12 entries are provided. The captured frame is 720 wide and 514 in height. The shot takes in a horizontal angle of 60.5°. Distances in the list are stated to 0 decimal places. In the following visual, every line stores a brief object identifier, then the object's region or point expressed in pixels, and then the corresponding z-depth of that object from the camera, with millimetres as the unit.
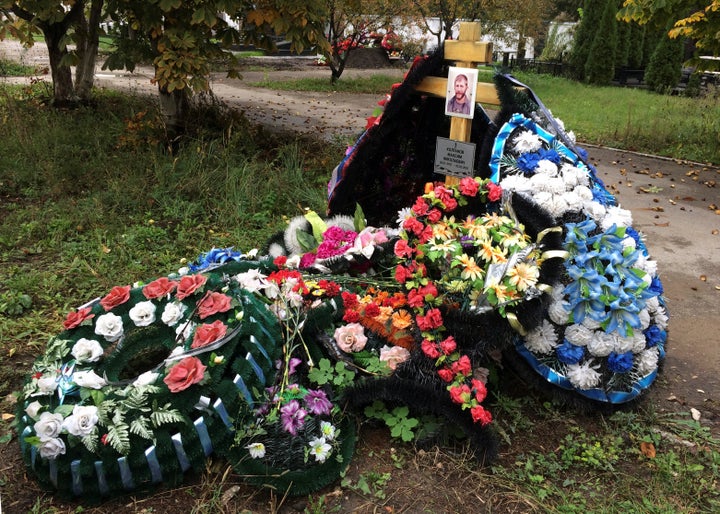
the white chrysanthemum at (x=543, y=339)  2973
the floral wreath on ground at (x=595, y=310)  2924
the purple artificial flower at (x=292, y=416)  2572
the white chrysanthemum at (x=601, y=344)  2957
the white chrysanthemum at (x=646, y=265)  3215
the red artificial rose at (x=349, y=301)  3131
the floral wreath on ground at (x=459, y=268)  2715
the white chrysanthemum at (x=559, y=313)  2959
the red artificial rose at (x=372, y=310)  2996
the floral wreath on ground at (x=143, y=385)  2381
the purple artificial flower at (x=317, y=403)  2691
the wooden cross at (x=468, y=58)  3660
